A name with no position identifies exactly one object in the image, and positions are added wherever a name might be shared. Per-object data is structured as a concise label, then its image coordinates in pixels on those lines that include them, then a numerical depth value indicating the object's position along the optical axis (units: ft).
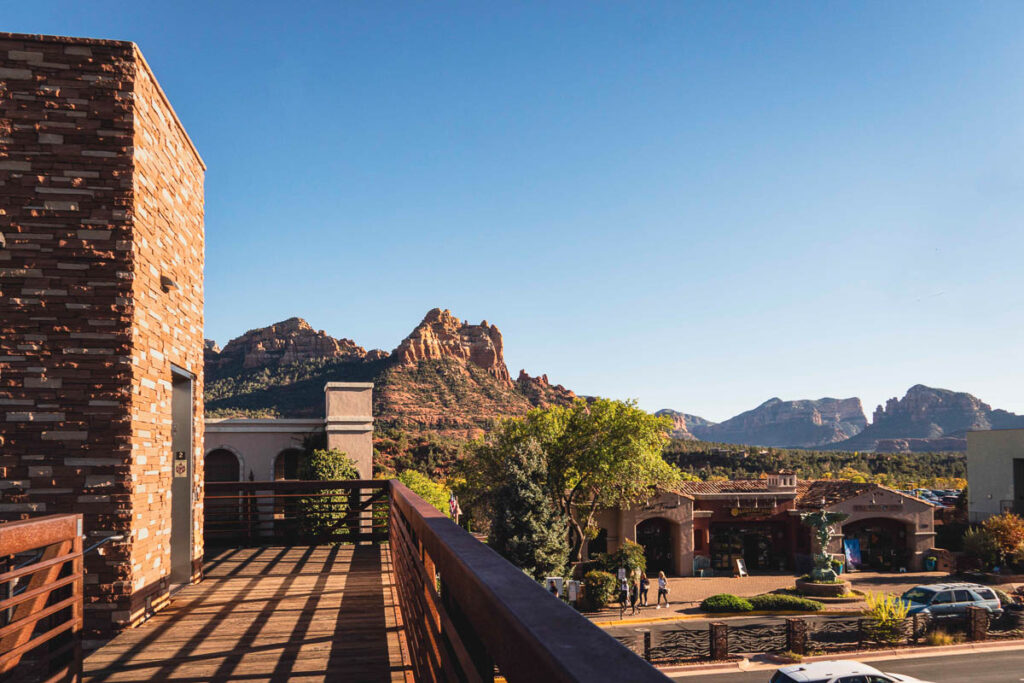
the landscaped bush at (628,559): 88.50
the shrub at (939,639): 67.97
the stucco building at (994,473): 116.47
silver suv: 71.97
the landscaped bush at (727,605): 78.74
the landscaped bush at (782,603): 80.02
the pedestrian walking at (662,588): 82.53
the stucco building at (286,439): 86.02
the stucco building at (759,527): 104.12
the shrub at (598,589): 82.07
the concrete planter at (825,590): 86.07
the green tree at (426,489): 94.94
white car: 43.14
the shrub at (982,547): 100.95
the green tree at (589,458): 96.73
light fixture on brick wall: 21.04
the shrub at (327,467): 76.43
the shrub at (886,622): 66.49
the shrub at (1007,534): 99.91
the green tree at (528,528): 82.69
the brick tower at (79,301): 17.63
